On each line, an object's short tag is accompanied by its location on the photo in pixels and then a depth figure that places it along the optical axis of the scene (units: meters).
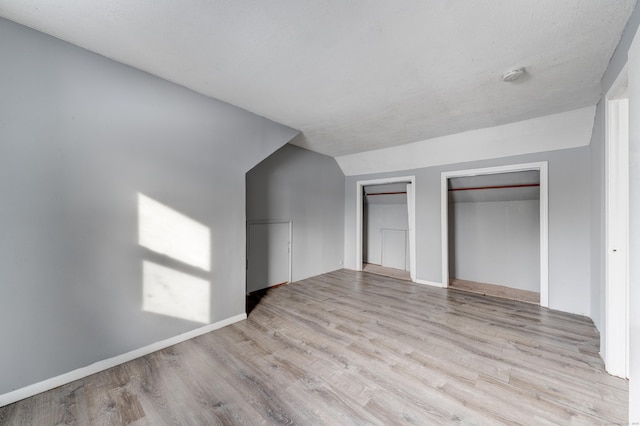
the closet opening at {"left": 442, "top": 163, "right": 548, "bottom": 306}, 3.79
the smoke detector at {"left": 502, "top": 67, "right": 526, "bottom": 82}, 1.98
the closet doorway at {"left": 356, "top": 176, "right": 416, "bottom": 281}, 5.06
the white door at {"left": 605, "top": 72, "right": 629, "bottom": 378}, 1.76
